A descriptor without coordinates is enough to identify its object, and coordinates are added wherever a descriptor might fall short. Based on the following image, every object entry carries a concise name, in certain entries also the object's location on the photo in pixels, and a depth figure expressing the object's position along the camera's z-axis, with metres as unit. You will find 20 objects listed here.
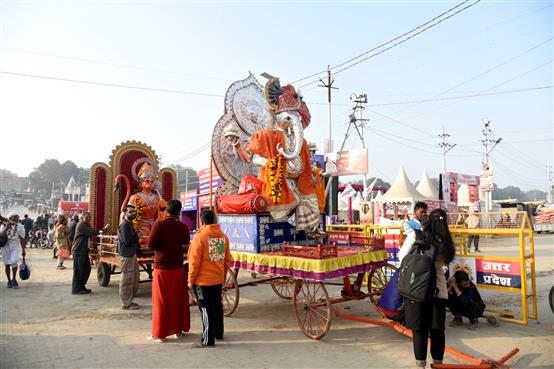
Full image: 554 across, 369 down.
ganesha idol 5.53
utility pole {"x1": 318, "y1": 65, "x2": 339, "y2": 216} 14.25
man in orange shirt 4.46
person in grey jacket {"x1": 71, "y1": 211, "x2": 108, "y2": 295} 7.64
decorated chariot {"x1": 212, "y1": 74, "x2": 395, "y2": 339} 4.86
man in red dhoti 4.69
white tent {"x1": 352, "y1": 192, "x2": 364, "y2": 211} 28.35
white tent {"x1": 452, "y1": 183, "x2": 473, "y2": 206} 28.52
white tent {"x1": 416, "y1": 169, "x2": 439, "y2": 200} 27.52
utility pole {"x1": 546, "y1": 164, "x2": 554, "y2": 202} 45.51
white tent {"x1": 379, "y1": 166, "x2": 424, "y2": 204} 23.20
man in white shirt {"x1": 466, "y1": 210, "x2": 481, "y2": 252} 6.35
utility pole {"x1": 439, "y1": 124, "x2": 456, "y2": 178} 35.79
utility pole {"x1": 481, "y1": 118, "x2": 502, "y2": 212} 18.76
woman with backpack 3.64
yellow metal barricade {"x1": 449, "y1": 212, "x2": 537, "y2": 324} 5.23
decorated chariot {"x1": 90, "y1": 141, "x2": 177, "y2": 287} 8.09
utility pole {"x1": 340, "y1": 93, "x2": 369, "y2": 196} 24.34
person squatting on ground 5.12
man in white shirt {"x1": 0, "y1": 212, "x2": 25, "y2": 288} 8.29
